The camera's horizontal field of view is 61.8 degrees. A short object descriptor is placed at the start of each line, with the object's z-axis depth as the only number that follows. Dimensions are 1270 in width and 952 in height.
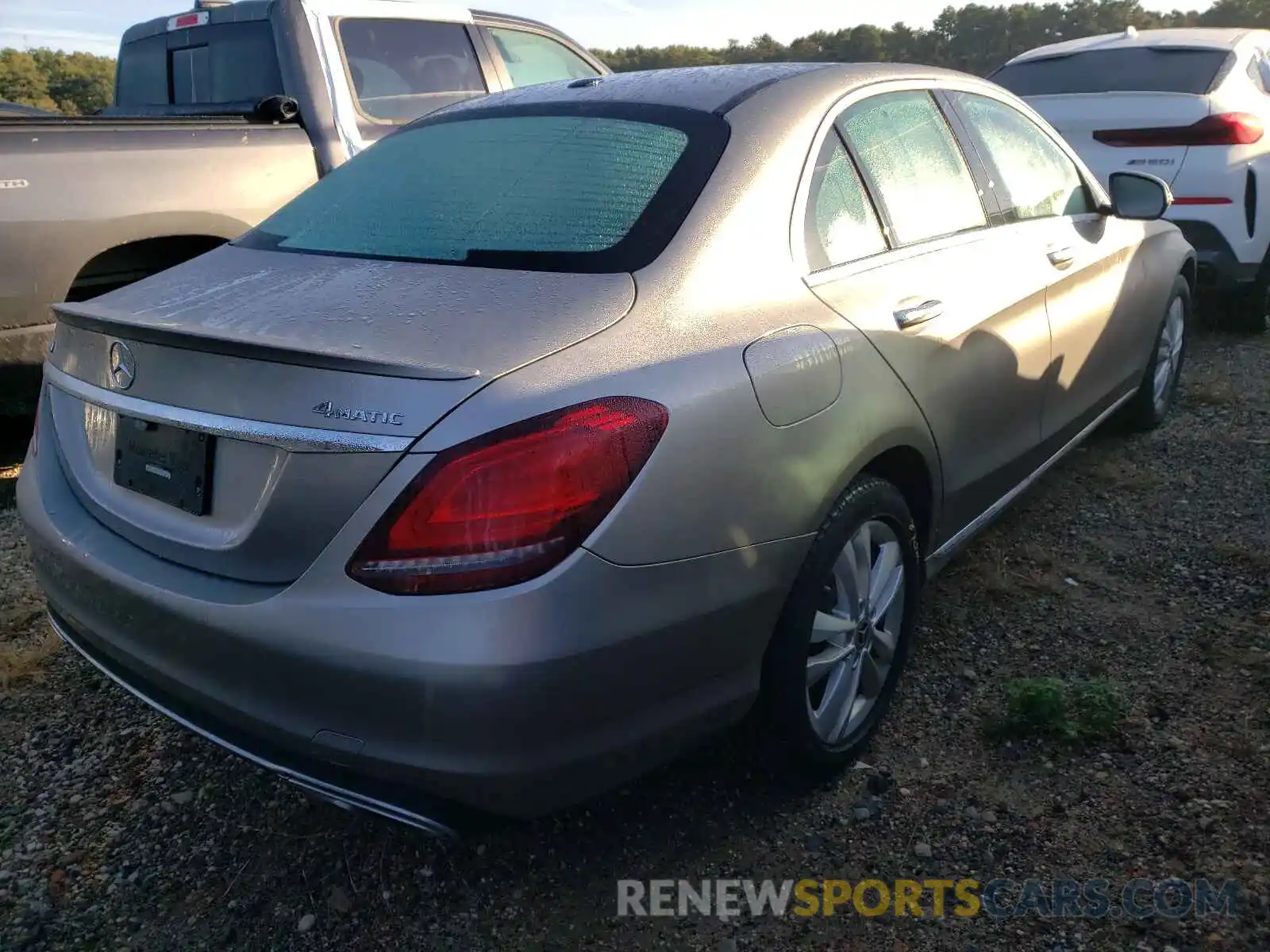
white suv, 5.71
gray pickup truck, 3.96
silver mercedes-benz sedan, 1.71
